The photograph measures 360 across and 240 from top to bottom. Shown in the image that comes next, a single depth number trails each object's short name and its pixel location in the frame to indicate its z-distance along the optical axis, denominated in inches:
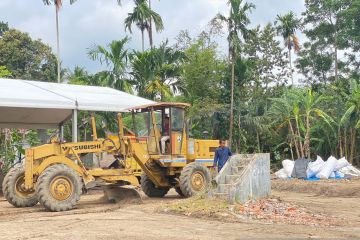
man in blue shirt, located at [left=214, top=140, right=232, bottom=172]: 603.8
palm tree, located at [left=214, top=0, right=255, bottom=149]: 1097.4
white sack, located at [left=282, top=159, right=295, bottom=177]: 916.6
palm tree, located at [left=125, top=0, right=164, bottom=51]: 1294.3
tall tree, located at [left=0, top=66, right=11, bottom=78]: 1035.3
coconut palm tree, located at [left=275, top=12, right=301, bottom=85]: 1507.1
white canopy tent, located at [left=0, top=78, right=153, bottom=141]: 706.2
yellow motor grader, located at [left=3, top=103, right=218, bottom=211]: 505.4
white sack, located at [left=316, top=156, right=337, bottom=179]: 874.1
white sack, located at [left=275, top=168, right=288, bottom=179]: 919.7
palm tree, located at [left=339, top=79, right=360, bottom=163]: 1019.9
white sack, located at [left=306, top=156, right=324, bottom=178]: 884.0
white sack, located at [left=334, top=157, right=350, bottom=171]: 886.4
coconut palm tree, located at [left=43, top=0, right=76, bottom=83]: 1270.5
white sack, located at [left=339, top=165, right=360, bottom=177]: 890.1
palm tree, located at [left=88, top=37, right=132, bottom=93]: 1095.0
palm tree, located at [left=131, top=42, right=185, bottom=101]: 1088.8
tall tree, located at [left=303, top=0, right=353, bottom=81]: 1498.5
